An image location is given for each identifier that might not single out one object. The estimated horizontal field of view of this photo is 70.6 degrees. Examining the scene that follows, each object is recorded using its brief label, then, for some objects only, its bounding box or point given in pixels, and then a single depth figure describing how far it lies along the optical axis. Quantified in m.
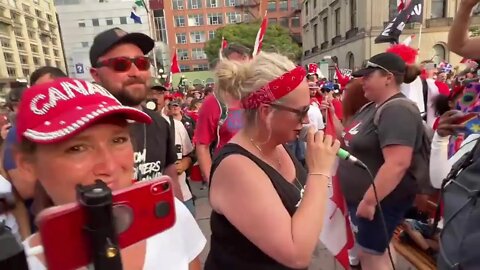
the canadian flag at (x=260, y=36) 3.98
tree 48.84
